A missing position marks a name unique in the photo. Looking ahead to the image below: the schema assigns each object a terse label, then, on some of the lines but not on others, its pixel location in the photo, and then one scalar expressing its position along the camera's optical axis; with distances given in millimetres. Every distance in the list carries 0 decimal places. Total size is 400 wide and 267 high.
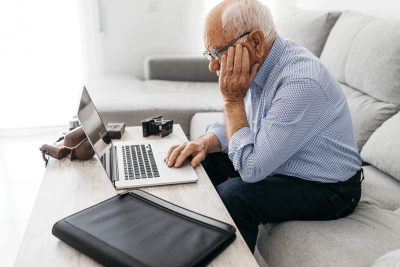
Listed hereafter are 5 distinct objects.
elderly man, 860
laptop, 879
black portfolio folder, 555
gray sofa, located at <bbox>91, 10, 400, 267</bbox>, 824
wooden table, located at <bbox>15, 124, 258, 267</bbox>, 601
